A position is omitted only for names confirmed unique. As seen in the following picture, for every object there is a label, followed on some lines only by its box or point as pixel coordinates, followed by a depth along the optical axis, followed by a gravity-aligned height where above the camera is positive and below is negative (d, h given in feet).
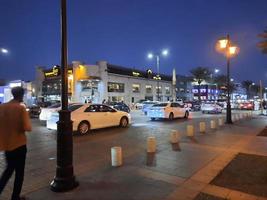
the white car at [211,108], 111.75 -3.90
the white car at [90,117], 45.11 -3.14
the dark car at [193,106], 142.00 -3.77
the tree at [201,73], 259.02 +25.10
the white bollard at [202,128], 46.85 -5.17
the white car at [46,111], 61.37 -2.52
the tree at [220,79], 319.47 +23.52
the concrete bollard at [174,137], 35.65 -5.09
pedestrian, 15.38 -2.21
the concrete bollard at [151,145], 29.48 -5.08
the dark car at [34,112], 91.50 -4.01
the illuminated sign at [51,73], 187.11 +19.64
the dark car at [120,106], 104.61 -2.53
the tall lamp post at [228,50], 62.00 +11.59
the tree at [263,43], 26.98 +5.72
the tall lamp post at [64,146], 17.78 -3.11
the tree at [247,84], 424.87 +23.02
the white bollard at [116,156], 23.84 -5.07
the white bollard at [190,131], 41.78 -5.07
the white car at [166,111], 71.31 -3.18
